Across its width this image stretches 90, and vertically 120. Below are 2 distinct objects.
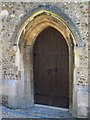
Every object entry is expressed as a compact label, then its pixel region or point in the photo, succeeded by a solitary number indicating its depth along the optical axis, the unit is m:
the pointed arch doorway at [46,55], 4.99
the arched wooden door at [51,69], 5.41
